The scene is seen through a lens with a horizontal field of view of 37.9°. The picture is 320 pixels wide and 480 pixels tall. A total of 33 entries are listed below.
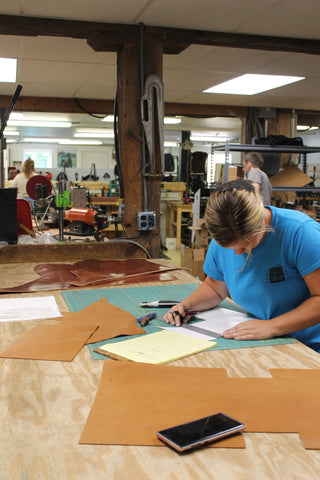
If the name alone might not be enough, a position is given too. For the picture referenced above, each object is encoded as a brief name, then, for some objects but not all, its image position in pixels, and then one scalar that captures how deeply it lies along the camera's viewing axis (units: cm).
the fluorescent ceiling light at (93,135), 1334
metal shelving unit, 522
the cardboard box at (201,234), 534
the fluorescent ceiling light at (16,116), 885
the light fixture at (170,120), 923
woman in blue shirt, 147
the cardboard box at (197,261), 504
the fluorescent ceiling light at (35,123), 1041
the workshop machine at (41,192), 399
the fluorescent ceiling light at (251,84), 541
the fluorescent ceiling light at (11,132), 1314
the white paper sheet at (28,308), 175
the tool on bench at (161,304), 186
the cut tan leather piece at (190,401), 94
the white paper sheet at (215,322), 157
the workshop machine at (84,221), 368
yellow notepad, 133
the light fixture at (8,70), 487
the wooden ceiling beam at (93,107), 738
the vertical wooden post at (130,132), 314
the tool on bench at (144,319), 164
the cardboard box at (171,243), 834
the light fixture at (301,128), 1025
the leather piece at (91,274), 225
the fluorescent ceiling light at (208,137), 1295
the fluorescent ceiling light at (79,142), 1616
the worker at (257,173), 525
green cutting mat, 151
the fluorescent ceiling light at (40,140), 1580
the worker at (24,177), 707
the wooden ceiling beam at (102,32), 324
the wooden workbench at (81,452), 81
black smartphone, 89
